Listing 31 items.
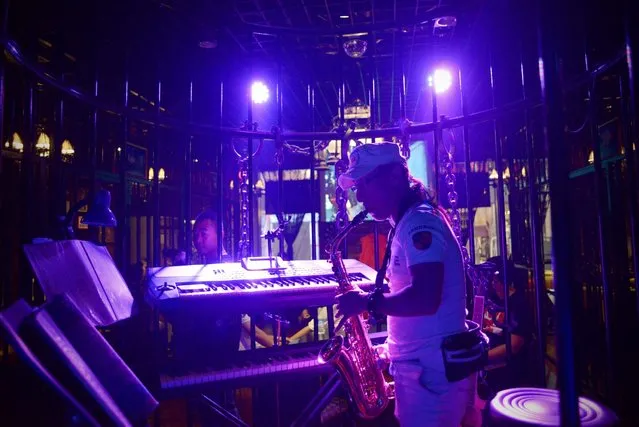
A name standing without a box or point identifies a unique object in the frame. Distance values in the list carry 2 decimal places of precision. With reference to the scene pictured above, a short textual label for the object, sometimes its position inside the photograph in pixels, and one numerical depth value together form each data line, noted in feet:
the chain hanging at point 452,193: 12.39
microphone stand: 14.02
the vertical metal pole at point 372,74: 13.69
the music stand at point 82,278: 8.41
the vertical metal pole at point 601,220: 9.25
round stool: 6.47
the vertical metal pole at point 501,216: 11.77
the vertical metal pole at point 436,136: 13.34
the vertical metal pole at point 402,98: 13.44
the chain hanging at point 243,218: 14.76
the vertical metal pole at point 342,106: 14.12
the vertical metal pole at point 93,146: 11.01
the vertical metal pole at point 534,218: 8.10
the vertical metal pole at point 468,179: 12.25
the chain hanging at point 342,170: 14.17
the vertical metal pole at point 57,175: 9.55
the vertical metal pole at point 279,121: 14.06
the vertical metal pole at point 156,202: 12.54
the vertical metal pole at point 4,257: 7.27
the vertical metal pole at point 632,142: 6.54
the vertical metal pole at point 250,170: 14.20
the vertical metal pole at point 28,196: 8.86
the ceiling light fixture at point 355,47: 15.74
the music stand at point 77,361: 6.33
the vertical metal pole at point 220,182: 13.60
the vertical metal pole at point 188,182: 12.88
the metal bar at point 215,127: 9.26
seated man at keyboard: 10.89
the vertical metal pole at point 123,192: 11.74
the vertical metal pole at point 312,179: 14.20
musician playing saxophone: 7.93
